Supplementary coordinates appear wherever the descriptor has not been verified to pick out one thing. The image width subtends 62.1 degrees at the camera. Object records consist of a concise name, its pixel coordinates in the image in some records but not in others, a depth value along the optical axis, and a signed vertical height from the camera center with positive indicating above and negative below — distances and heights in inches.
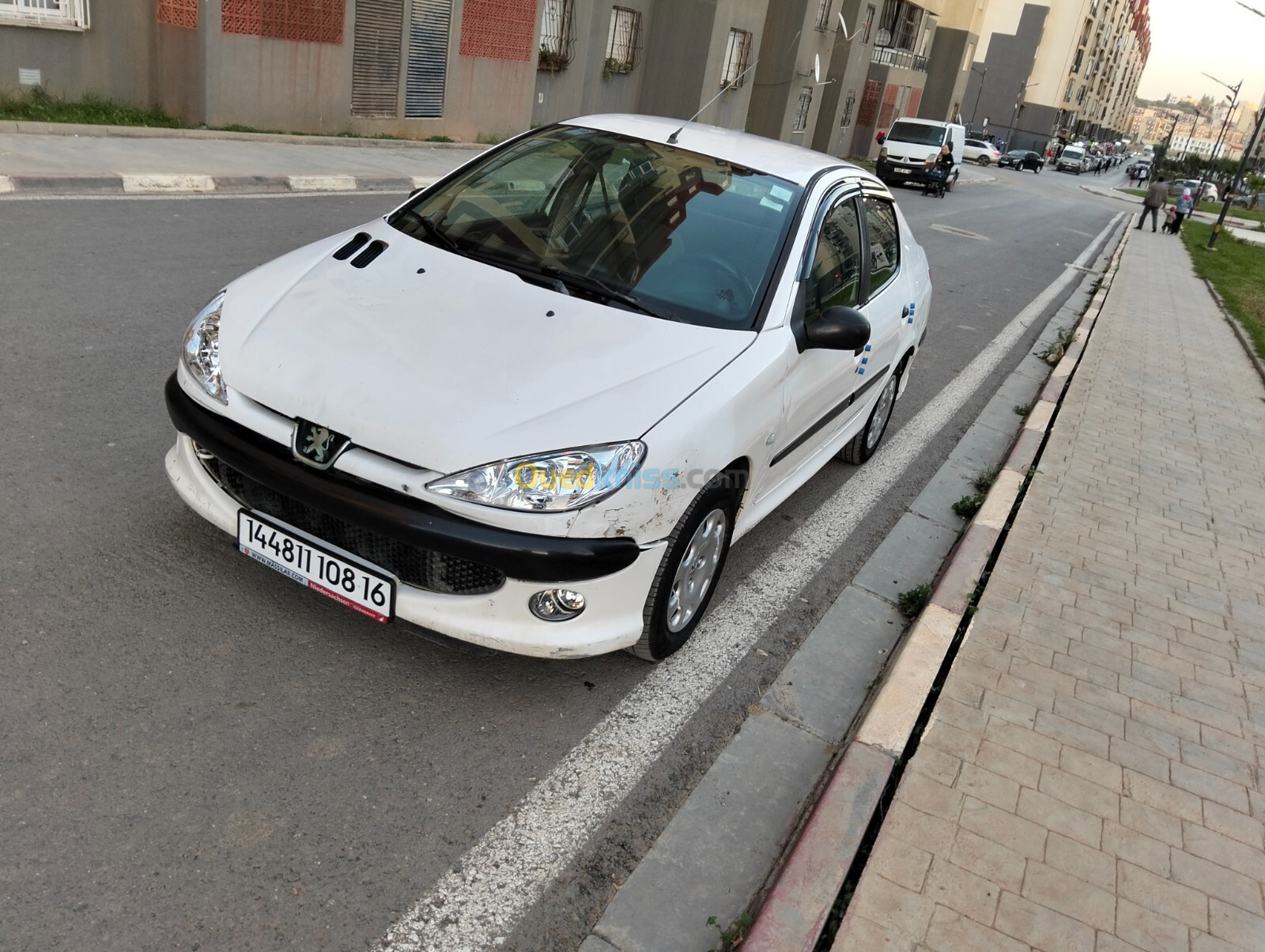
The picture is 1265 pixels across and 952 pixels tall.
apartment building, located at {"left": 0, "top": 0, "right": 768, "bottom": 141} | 497.7 -32.8
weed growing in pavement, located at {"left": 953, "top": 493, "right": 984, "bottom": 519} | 226.7 -79.4
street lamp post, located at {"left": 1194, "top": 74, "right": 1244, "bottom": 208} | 1828.2 +58.9
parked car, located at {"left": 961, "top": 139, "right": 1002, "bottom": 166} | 2173.4 -82.6
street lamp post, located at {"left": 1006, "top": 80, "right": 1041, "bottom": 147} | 3617.1 +10.5
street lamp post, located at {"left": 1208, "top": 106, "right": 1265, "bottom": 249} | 1028.5 -38.0
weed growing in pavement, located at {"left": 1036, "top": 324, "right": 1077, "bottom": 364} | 390.6 -79.9
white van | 1195.3 -52.3
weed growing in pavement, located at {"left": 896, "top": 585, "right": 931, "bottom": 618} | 179.9 -79.5
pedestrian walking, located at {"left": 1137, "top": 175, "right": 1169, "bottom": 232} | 1155.3 -60.5
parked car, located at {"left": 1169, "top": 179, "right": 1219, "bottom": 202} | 2160.7 -87.4
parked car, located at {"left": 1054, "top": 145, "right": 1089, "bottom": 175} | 2812.5 -89.3
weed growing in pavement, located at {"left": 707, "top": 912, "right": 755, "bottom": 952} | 104.8 -79.7
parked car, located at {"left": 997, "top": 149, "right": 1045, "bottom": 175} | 2406.5 -95.5
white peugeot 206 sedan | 121.1 -41.6
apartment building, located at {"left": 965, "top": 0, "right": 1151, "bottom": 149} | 3654.0 +166.9
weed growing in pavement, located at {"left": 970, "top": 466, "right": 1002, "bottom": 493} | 242.7 -79.2
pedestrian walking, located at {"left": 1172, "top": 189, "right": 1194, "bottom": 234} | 1155.9 -65.6
